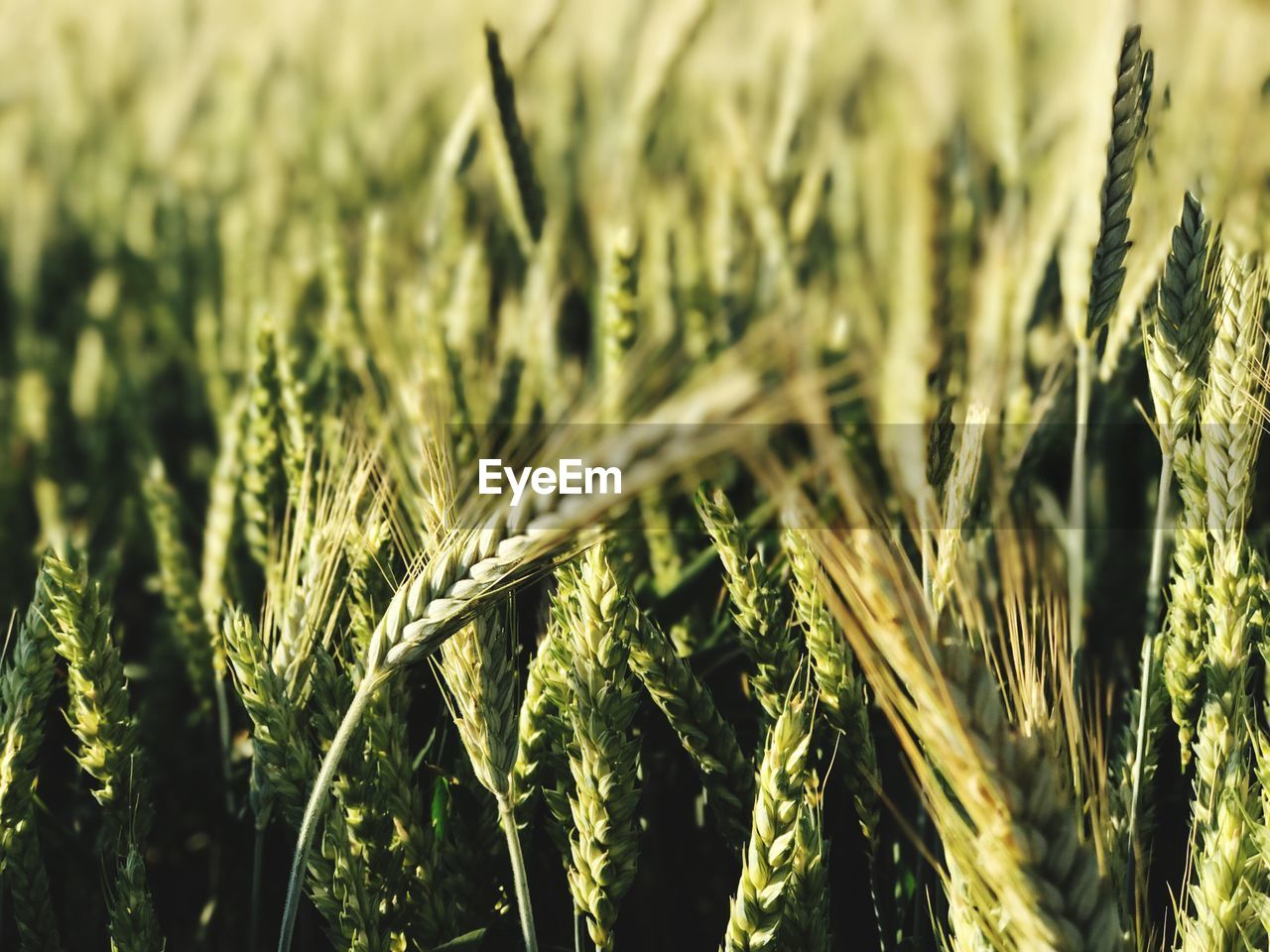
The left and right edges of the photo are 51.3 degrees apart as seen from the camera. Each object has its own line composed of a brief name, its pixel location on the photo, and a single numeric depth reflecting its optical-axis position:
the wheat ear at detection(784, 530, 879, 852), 0.32
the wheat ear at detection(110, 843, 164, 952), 0.31
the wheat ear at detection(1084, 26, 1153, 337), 0.32
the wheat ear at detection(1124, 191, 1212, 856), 0.31
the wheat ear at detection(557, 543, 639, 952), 0.29
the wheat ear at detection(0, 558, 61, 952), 0.32
